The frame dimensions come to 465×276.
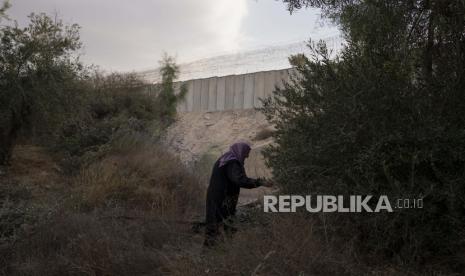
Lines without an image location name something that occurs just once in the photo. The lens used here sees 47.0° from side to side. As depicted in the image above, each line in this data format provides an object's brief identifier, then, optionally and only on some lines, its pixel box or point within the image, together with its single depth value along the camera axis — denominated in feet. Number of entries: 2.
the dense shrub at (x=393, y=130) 18.44
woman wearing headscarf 22.25
